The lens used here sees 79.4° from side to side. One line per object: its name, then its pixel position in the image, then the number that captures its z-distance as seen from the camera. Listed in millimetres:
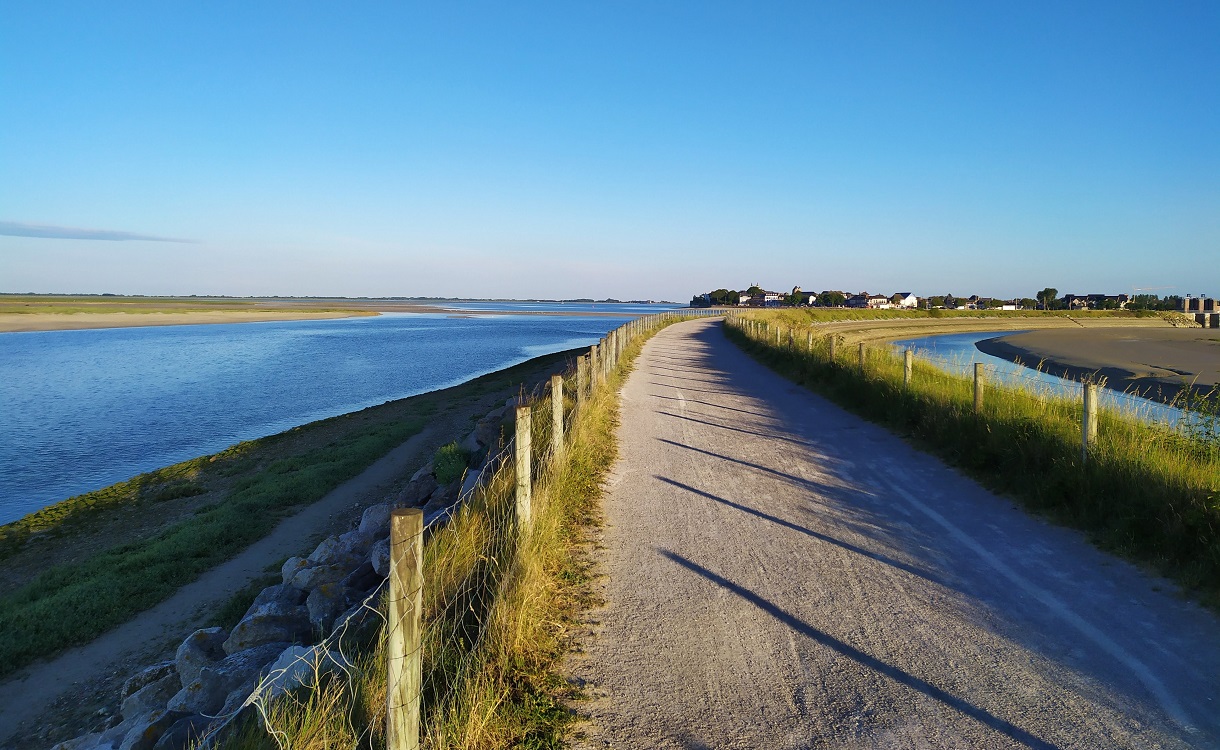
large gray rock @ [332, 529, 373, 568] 8078
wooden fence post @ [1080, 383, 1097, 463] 7949
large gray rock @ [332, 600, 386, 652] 4840
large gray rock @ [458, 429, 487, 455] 11714
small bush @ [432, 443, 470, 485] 10766
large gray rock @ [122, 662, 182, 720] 6312
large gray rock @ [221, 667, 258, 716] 4876
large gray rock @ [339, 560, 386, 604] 6922
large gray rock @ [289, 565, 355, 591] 7797
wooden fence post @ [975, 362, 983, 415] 10477
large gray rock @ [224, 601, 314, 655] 6719
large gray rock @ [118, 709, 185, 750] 4883
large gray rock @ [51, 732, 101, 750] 6156
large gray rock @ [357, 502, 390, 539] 8430
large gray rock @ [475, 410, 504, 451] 11500
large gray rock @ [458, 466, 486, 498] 7284
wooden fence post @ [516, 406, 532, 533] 5531
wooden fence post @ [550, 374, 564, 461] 7840
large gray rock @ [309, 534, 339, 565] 8297
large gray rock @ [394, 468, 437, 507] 11055
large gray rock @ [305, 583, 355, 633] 6629
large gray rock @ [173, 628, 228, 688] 6340
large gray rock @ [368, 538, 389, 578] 6788
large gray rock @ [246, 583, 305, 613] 7629
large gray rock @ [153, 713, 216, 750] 4613
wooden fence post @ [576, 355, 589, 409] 11652
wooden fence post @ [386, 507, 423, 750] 3039
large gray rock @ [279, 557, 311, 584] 8352
